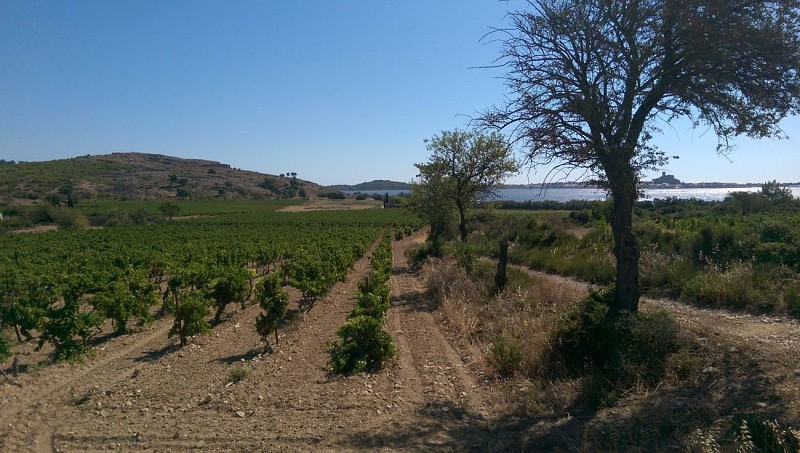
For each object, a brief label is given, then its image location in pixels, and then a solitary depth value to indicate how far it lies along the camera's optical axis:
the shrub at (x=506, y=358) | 7.88
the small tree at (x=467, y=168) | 21.23
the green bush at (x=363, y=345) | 8.82
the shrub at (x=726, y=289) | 9.52
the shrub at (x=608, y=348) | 6.34
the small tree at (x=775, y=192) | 47.88
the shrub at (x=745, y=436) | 4.03
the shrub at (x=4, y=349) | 8.79
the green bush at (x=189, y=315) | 11.48
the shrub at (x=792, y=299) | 8.55
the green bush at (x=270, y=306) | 10.69
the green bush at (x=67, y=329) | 9.92
